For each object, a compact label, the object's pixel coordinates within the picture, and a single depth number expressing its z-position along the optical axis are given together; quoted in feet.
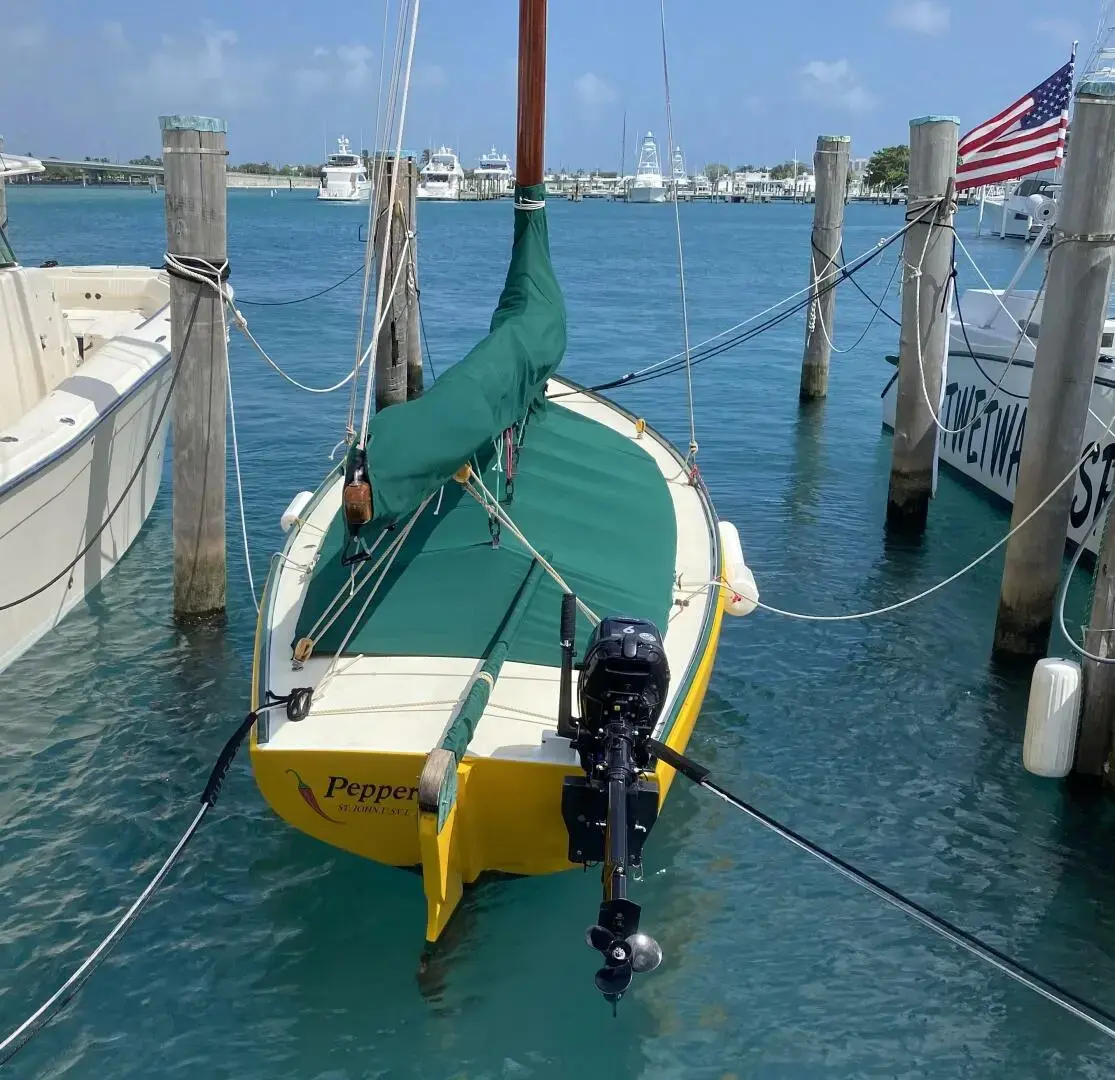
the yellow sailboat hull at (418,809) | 16.53
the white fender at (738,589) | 24.80
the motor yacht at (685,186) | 526.57
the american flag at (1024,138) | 34.12
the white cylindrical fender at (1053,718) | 22.03
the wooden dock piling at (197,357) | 25.84
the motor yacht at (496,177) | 444.55
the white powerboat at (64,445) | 26.61
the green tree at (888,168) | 364.30
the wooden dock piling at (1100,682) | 21.72
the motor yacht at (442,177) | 388.37
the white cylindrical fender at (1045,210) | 46.77
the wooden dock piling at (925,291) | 34.35
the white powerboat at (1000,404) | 33.83
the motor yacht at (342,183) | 355.56
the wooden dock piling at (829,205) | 52.47
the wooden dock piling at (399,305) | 45.37
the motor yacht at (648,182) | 451.94
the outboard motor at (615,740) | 14.82
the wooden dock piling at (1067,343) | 24.47
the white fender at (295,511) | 26.35
